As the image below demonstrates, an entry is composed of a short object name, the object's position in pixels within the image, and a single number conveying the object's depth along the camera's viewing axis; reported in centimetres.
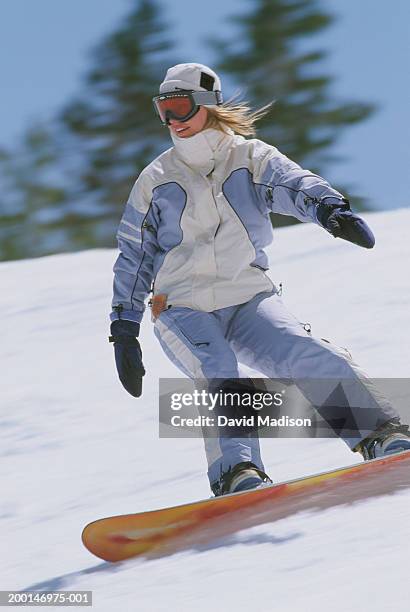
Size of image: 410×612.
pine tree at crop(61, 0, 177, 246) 5181
